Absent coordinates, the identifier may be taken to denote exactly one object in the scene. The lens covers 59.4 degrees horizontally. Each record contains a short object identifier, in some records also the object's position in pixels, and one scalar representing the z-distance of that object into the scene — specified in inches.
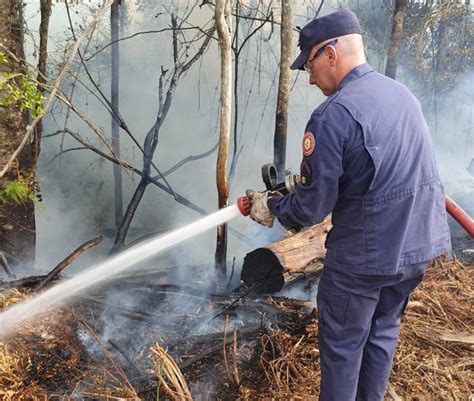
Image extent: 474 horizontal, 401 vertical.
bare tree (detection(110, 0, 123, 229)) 291.0
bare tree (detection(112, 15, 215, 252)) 225.8
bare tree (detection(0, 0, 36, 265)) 174.4
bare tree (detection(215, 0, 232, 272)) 173.6
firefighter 84.5
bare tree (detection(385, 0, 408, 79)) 305.9
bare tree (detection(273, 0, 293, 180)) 219.3
